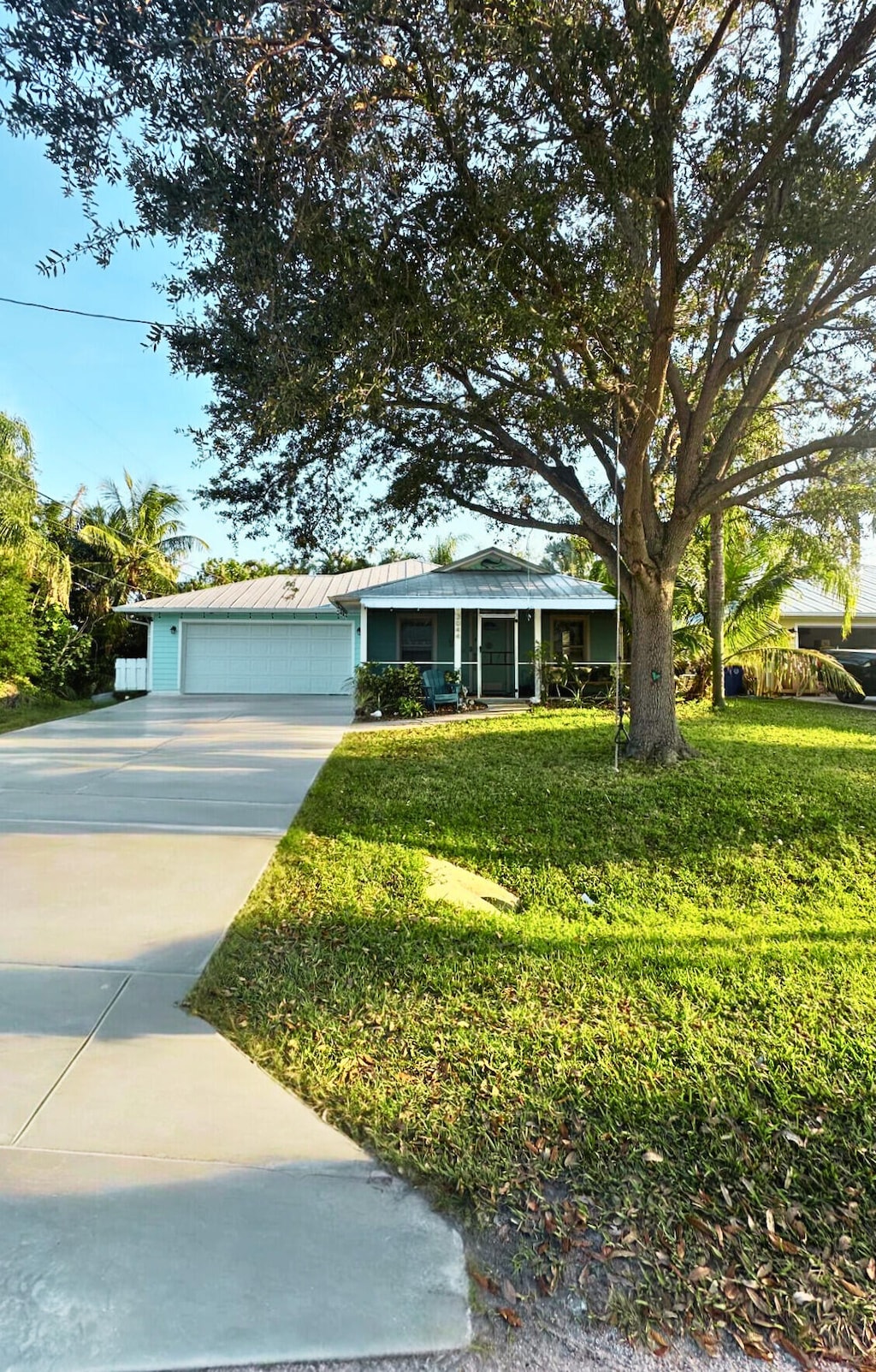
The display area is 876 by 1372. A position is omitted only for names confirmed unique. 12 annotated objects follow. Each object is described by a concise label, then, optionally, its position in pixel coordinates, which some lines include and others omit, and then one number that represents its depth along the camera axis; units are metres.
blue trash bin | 18.88
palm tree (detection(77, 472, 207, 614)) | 22.75
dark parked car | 17.47
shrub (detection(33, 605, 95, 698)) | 19.78
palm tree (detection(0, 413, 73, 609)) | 17.72
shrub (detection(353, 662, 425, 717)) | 14.78
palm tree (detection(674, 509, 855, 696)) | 15.69
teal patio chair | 15.37
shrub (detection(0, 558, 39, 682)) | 16.28
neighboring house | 21.11
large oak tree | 4.90
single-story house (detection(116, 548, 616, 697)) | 16.52
